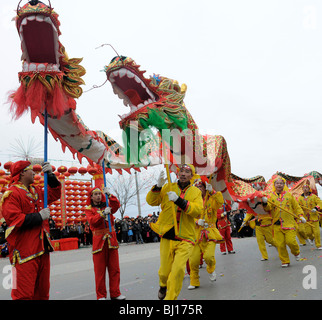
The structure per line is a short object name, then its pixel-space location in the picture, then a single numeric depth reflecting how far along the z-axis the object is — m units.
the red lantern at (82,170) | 15.81
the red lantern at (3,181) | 14.88
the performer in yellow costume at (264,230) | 7.88
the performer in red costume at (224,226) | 10.17
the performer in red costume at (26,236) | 3.60
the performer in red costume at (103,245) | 5.05
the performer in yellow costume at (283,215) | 7.15
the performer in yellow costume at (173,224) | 3.99
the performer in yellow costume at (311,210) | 10.19
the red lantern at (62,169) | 16.62
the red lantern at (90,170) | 10.62
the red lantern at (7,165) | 14.85
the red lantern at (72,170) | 16.84
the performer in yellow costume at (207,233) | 5.75
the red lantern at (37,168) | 14.45
